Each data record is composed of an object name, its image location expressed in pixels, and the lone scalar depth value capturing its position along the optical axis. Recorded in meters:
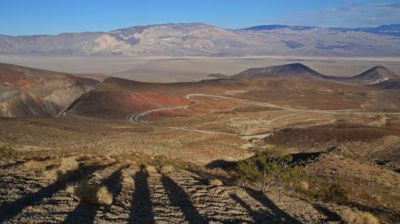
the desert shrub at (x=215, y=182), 19.77
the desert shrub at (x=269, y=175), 22.19
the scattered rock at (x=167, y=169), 23.36
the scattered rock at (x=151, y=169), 22.88
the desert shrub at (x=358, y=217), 15.94
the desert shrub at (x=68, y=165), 20.34
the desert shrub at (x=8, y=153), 24.31
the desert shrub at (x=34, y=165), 19.61
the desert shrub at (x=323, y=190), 21.48
